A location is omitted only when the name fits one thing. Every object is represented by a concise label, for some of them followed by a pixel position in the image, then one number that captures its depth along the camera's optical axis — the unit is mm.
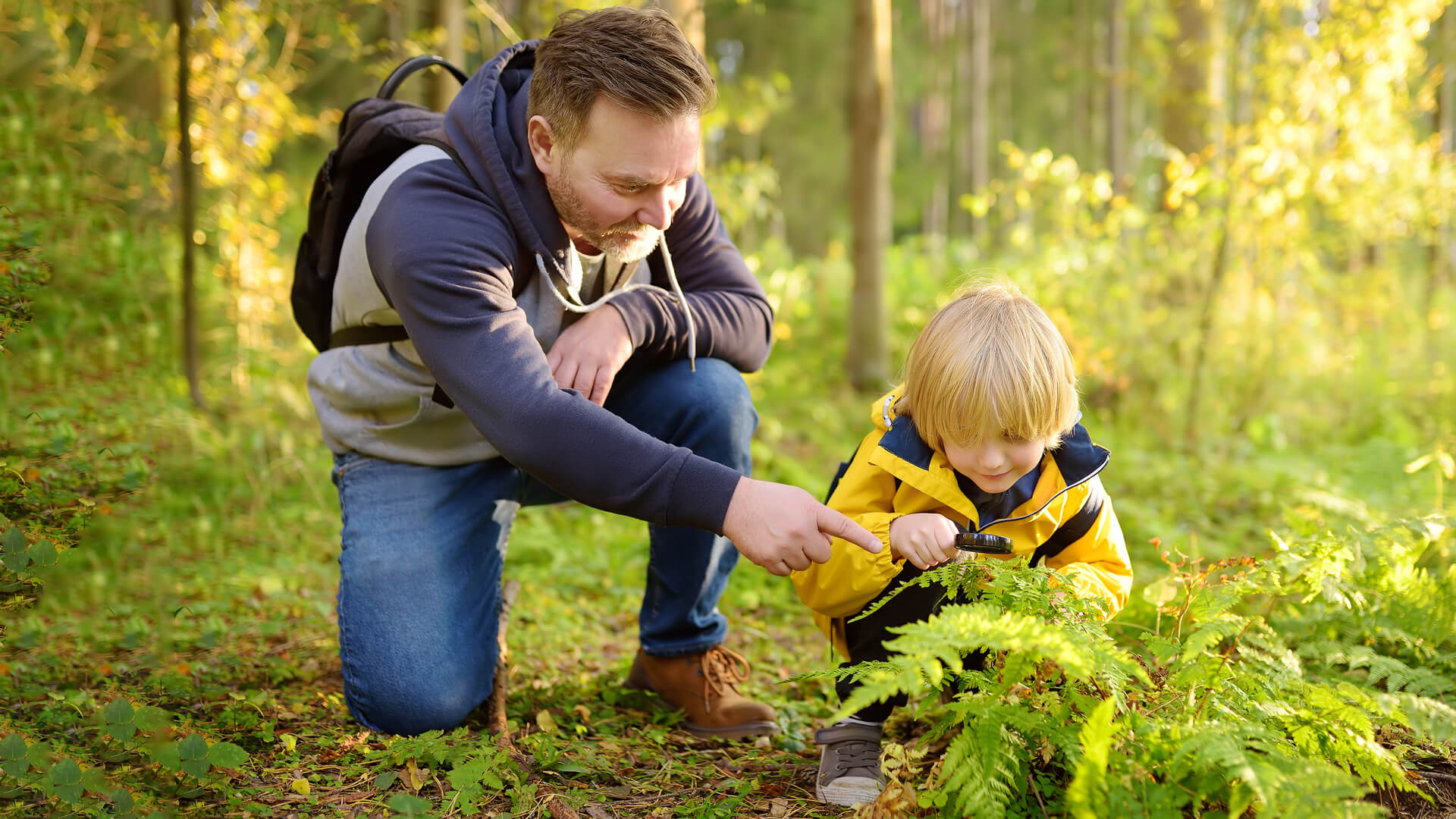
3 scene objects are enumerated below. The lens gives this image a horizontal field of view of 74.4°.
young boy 2102
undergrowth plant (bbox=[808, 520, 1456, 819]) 1550
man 2113
